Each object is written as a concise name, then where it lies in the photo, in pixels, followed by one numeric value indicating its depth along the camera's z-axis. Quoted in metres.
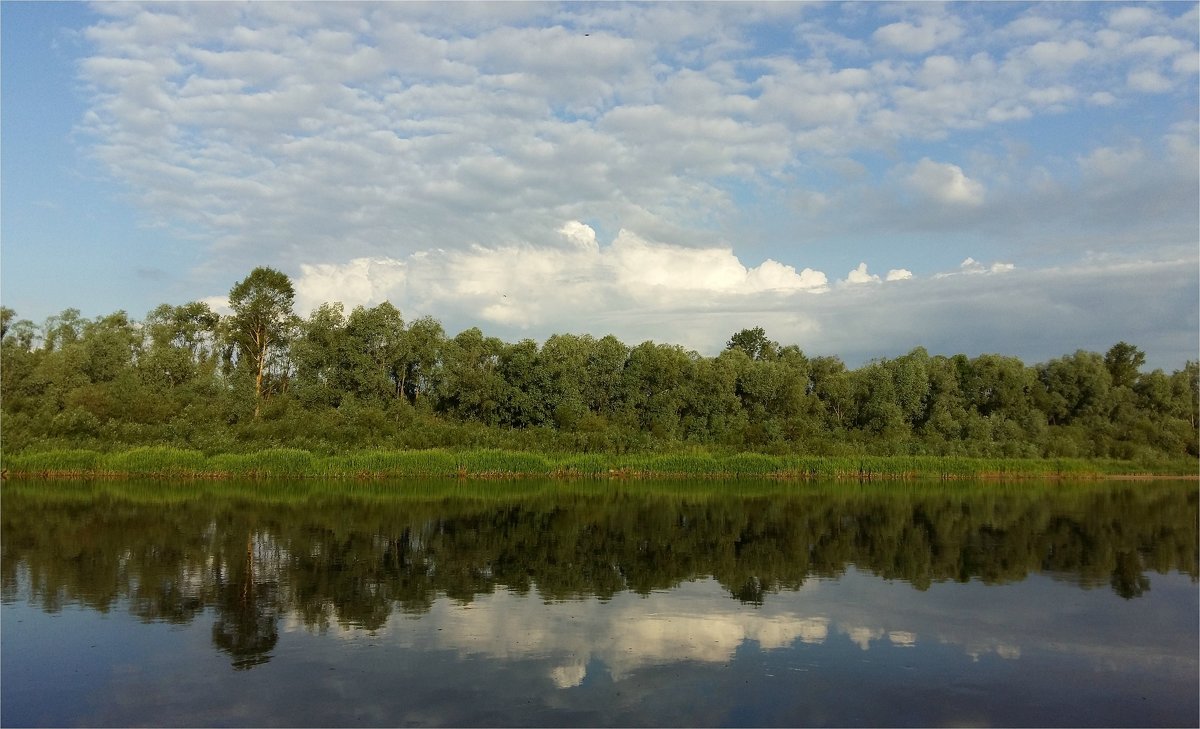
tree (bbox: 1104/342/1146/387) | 78.94
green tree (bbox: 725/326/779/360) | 94.00
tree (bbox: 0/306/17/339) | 68.56
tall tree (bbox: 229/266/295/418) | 66.75
